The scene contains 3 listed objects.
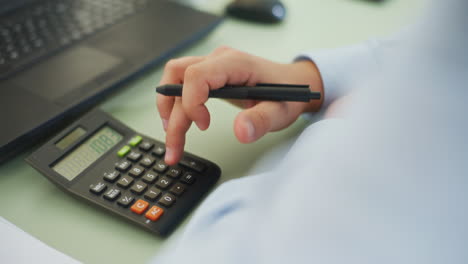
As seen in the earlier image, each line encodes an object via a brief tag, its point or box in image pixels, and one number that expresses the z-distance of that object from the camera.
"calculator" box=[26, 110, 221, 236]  0.27
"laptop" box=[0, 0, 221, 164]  0.34
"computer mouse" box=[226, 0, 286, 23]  0.54
